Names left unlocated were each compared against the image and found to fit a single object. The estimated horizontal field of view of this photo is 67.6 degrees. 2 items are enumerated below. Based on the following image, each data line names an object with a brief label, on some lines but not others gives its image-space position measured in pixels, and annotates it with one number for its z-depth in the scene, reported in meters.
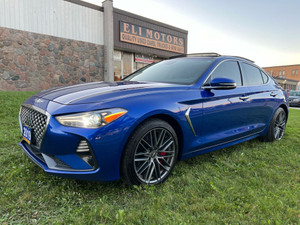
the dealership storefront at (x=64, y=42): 9.15
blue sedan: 1.87
